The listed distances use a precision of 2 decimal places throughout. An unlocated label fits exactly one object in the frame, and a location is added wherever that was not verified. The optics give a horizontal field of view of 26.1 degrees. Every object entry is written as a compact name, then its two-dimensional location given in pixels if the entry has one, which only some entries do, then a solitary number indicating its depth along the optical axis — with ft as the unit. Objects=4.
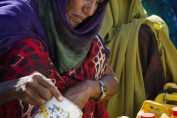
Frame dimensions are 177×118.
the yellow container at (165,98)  6.37
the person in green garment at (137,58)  7.16
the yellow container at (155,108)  5.89
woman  3.71
